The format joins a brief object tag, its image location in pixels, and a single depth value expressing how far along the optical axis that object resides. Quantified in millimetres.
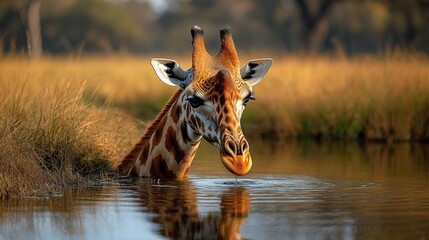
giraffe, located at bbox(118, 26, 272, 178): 17828
